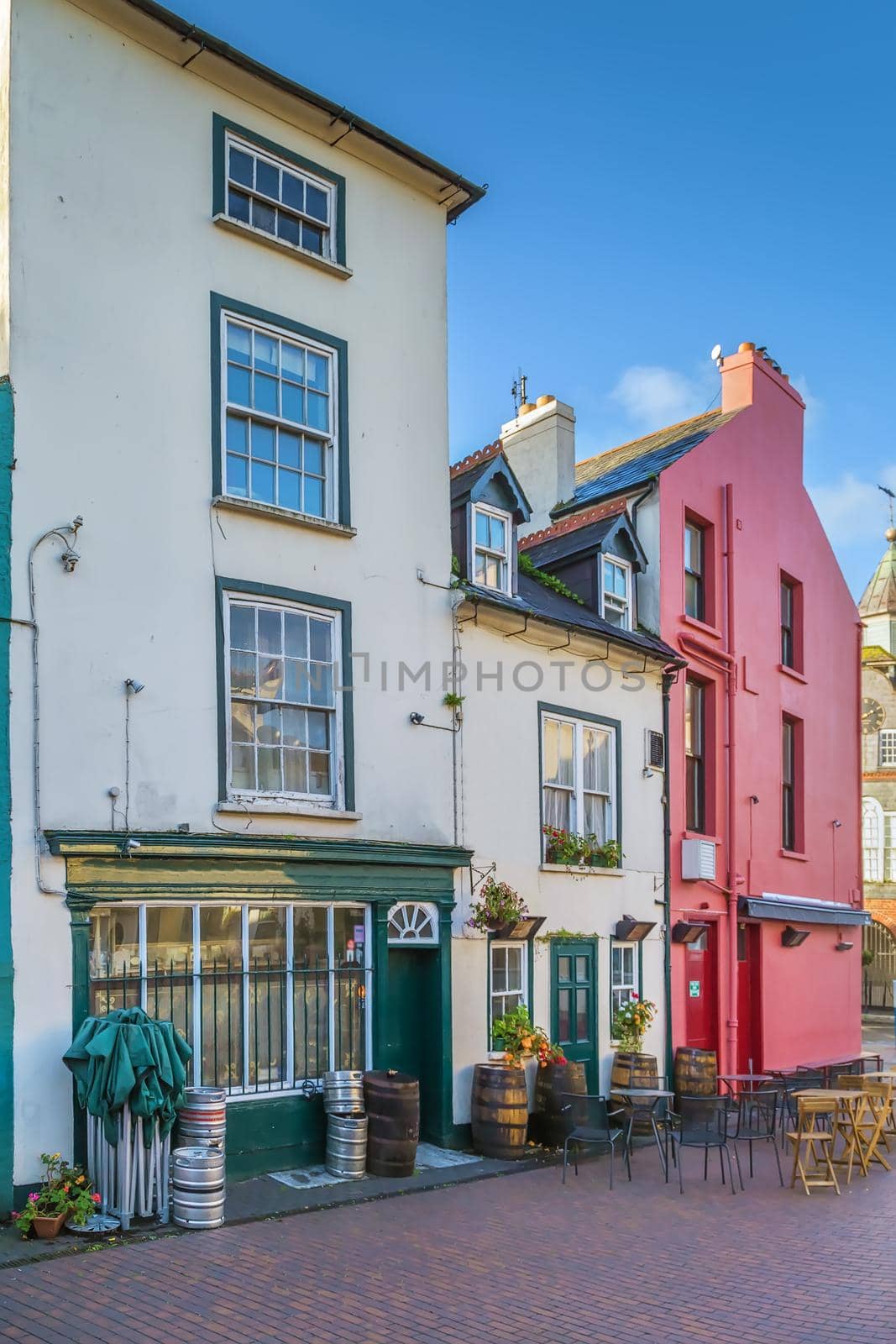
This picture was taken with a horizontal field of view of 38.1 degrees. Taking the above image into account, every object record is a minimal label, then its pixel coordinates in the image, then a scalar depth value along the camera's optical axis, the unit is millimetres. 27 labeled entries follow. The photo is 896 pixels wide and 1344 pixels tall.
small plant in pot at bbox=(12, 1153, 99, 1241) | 9602
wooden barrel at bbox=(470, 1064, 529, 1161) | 13547
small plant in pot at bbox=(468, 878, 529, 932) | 14336
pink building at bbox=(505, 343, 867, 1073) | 18453
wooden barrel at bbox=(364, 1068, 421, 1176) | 12227
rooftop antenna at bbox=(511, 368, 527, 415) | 22908
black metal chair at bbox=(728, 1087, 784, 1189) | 13227
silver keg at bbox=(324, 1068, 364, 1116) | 12227
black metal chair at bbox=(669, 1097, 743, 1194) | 12695
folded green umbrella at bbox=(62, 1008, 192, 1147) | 9938
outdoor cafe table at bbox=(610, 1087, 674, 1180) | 13391
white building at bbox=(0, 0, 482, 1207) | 10891
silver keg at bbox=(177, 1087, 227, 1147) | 10703
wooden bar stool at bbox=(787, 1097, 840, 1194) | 13055
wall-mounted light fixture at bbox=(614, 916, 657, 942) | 16422
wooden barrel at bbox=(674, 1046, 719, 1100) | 16703
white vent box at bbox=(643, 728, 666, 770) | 17562
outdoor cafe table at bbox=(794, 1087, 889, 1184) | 13836
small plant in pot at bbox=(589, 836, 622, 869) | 16266
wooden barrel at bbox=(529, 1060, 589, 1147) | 14242
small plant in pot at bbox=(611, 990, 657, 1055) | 16328
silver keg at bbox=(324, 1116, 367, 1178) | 12047
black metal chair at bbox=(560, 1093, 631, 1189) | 12664
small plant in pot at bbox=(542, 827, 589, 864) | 15594
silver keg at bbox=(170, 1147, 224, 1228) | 10203
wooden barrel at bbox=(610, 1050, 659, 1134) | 15711
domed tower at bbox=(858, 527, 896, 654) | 43719
